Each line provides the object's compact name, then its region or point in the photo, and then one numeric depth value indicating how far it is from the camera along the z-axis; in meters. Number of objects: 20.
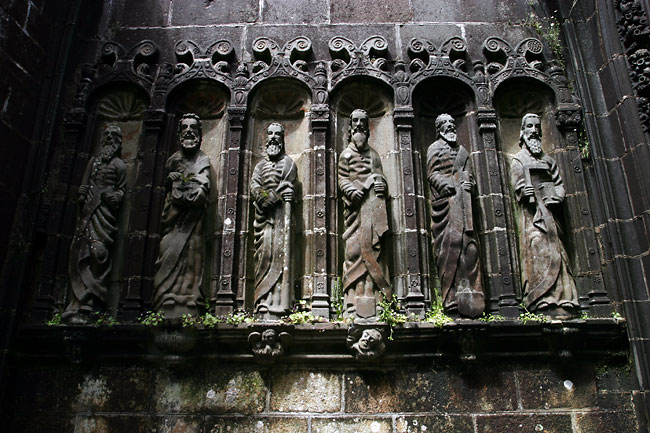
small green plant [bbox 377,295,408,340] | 6.60
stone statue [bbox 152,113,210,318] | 6.92
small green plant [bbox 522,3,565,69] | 8.22
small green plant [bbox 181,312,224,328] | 6.60
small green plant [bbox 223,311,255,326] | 6.70
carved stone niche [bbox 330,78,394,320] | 6.87
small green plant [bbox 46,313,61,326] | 6.93
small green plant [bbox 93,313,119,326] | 6.81
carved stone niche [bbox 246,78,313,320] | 6.97
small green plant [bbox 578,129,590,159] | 7.61
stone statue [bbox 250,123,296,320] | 6.87
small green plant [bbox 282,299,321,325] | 6.66
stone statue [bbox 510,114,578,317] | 6.87
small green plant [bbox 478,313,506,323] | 6.68
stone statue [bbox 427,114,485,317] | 6.87
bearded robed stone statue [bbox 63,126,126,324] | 7.01
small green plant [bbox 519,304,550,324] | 6.62
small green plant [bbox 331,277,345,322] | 6.85
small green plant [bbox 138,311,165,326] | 6.64
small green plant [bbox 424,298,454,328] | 6.61
